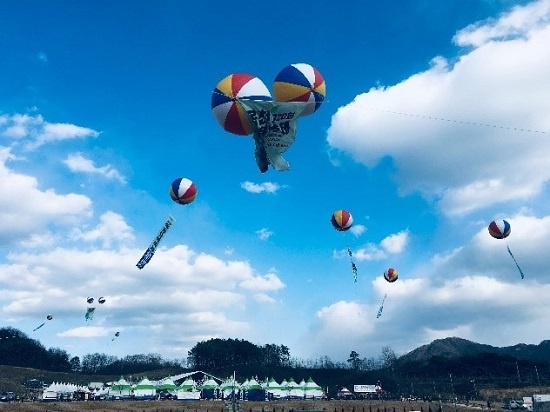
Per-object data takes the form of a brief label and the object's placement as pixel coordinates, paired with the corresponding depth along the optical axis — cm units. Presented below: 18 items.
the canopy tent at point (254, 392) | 6816
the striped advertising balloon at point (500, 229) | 3431
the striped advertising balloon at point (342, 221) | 3275
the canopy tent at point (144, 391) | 6394
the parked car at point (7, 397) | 5766
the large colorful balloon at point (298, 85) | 1991
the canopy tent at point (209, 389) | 6794
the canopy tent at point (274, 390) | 7006
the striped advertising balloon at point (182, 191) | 2819
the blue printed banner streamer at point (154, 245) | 2188
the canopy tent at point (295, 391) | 7125
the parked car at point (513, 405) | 5977
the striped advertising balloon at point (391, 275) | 4312
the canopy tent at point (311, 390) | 7150
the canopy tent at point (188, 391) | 6488
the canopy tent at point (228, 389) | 6634
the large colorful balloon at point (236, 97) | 1933
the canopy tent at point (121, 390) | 6500
